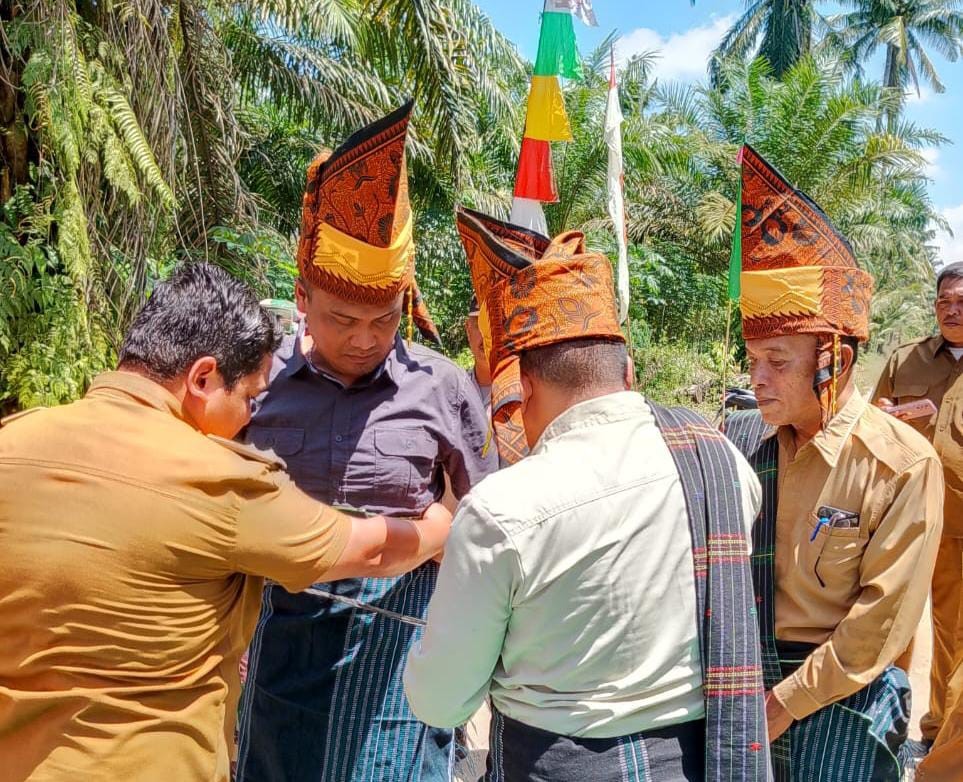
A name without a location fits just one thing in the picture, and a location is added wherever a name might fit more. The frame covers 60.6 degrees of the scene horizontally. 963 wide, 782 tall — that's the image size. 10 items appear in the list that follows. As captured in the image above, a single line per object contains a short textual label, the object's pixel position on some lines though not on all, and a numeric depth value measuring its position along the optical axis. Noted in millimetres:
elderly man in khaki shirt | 1836
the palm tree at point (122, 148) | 3967
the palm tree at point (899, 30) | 32625
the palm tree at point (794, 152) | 13039
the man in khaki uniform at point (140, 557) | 1438
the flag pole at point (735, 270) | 2576
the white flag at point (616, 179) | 5277
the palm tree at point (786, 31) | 25766
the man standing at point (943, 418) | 3730
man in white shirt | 1400
